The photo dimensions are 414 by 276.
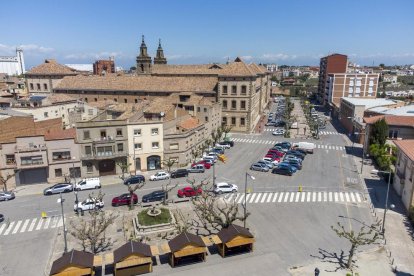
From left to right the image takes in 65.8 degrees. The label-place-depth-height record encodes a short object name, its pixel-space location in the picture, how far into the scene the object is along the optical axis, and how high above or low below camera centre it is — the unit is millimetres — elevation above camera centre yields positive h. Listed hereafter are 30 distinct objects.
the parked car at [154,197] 47969 -19827
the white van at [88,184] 53312 -20080
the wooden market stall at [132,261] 30953 -18873
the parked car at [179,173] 58050 -19770
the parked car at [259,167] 62031 -20060
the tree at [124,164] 59262 -18747
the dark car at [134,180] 54978 -19892
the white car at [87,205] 45281 -20049
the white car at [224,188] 51656 -20016
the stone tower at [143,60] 121125 +503
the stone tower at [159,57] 132250 +1781
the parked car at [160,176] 57406 -20083
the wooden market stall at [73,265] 28922 -18270
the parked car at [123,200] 46938 -19816
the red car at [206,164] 63325 -19895
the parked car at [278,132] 94875 -20337
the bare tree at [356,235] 31847 -20021
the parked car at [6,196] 49125 -20263
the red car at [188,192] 49938 -19861
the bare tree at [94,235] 34031 -20475
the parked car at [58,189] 51281 -20062
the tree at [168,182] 47356 -19389
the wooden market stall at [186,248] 32375 -18532
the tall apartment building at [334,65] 156625 -1502
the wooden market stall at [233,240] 33844 -18543
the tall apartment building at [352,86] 138625 -10255
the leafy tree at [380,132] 67750 -14477
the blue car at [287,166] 61225 -19456
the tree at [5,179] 52372 -18880
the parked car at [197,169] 60719 -19872
